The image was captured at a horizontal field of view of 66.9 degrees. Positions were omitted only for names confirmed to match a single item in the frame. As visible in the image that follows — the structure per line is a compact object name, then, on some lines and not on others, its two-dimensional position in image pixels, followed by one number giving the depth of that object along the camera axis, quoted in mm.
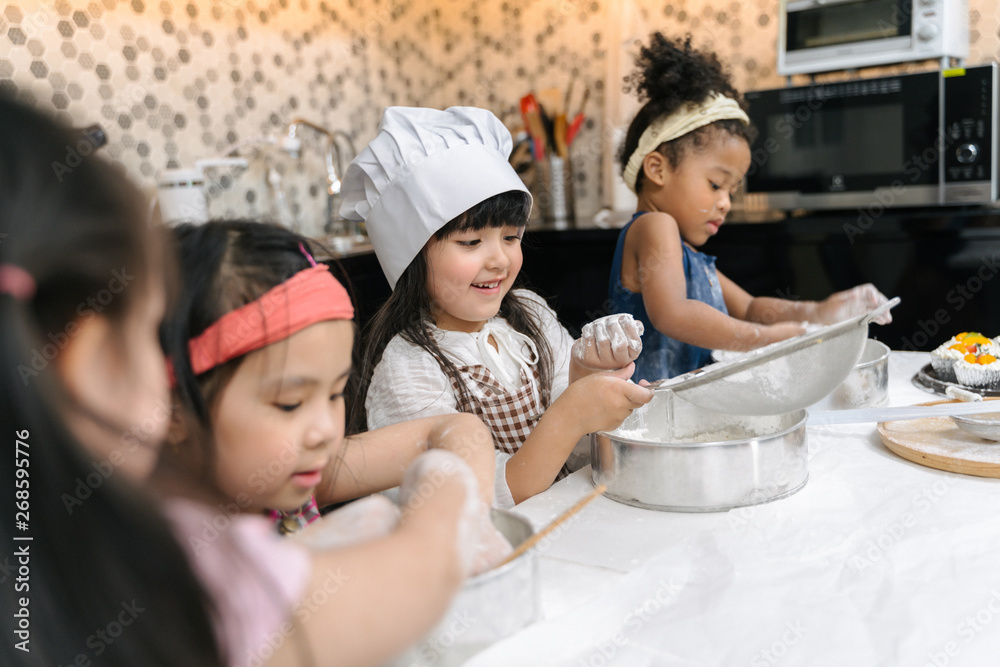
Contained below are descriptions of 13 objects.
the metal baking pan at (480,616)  504
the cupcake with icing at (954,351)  1149
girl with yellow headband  1477
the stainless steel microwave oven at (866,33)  2023
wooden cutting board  840
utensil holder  2941
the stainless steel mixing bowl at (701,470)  760
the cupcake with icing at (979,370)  1107
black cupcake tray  1151
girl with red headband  457
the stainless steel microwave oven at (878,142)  1984
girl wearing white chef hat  1100
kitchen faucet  2535
